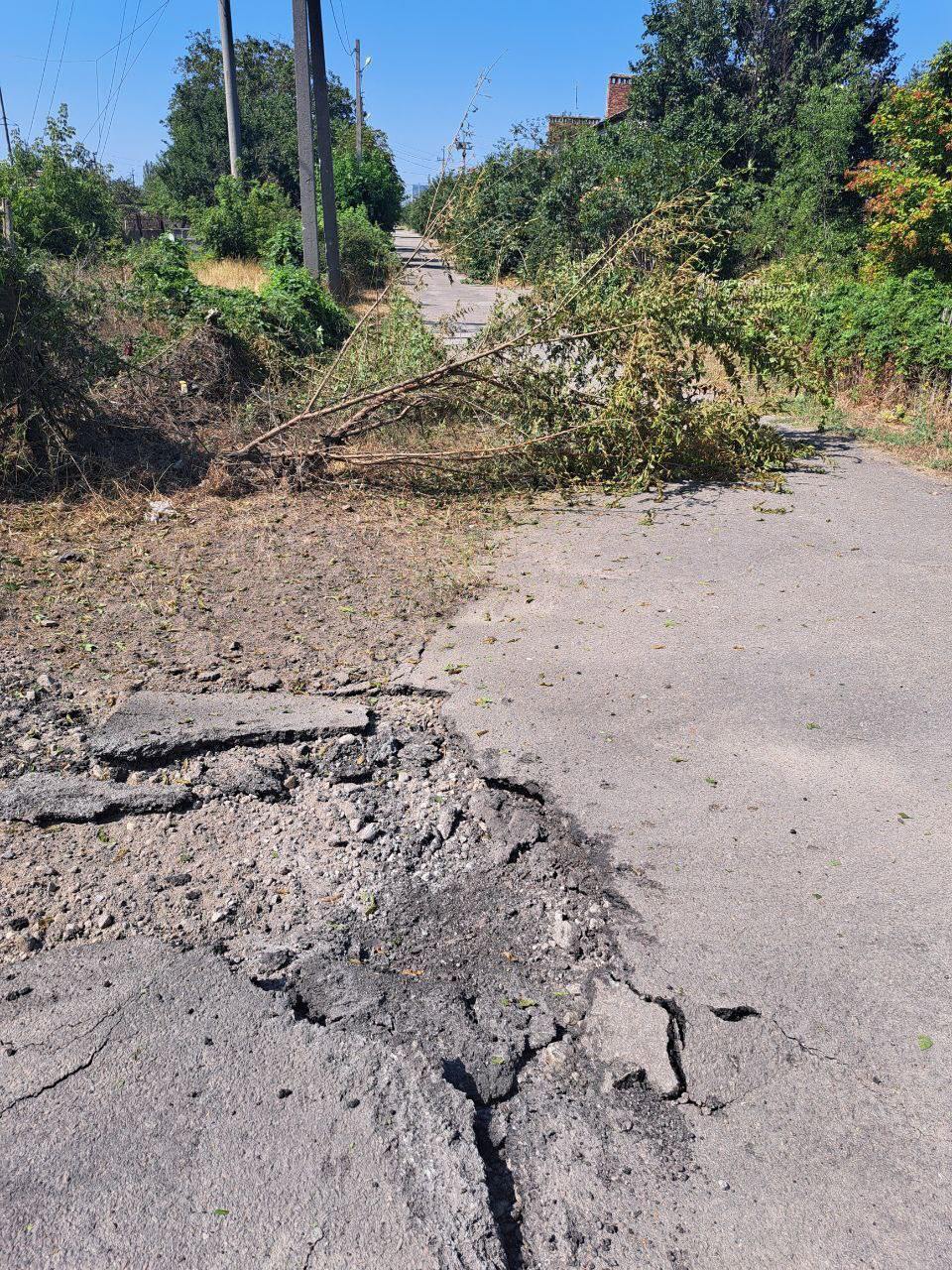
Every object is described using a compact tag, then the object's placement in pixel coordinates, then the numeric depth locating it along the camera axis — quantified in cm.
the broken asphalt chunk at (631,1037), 246
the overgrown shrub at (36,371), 722
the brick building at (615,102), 3478
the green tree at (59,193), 1177
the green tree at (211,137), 3881
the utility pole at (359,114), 3550
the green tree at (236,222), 2055
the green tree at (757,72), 2356
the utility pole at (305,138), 1281
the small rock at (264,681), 449
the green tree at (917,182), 1194
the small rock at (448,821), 349
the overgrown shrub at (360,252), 1928
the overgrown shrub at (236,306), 1026
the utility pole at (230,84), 2320
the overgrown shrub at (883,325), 1023
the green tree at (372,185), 3148
